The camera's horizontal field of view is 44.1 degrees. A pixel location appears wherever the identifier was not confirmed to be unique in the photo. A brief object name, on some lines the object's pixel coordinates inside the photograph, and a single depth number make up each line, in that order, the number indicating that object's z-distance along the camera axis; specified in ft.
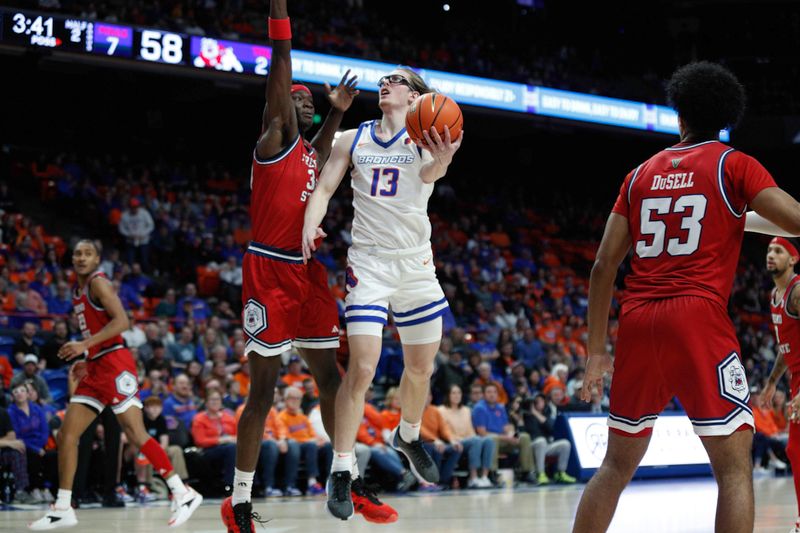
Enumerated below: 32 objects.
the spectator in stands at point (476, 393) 42.45
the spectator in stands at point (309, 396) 39.04
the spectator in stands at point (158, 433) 34.45
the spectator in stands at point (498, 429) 41.88
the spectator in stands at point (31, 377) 33.91
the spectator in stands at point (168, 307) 46.57
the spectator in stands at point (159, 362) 38.47
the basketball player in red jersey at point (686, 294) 12.86
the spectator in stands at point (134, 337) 40.73
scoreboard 47.19
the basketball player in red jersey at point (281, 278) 18.48
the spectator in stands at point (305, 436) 37.06
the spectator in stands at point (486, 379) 43.31
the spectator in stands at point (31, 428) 32.81
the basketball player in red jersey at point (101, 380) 24.97
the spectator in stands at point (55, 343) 37.81
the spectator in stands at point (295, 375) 40.37
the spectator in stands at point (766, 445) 51.11
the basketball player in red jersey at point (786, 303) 22.77
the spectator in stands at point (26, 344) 37.17
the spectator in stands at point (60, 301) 42.93
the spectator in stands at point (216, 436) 35.29
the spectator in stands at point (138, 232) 52.70
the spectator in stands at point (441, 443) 39.45
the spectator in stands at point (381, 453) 38.11
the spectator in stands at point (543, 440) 43.06
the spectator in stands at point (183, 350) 41.16
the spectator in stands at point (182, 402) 36.35
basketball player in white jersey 18.83
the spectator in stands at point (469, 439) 40.57
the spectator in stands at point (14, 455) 31.91
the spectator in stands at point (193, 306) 47.42
